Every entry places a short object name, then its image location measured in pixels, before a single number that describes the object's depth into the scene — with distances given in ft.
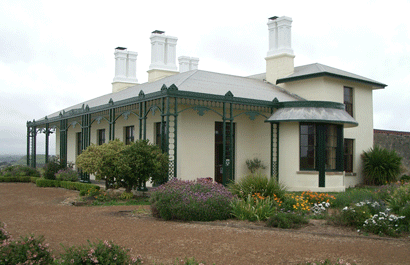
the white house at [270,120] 50.26
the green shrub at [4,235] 21.67
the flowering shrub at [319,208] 33.17
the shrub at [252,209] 30.73
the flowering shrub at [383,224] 25.99
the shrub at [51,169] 64.95
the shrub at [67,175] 60.64
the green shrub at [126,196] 43.86
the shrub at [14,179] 72.71
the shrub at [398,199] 30.14
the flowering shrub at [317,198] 36.52
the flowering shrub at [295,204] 33.68
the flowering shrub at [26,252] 18.34
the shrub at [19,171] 75.00
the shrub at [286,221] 28.35
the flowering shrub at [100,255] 17.19
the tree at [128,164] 42.24
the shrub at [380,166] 59.72
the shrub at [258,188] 35.99
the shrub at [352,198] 33.39
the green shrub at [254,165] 56.34
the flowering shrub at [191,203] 30.71
